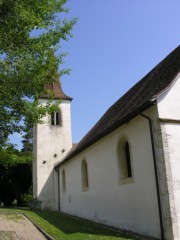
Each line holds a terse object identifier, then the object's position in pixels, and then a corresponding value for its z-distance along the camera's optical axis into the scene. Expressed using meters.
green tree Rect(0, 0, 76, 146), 9.09
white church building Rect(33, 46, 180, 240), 9.68
